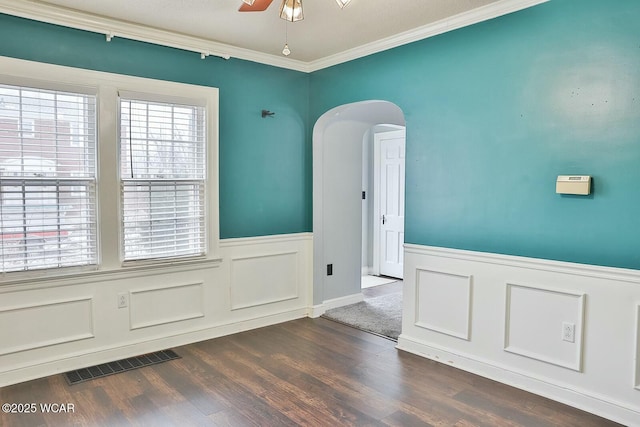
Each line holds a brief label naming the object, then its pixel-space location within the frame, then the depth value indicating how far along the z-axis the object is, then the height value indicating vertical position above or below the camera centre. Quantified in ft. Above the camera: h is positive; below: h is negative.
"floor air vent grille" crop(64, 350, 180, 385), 10.35 -4.34
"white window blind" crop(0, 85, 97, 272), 9.73 +0.24
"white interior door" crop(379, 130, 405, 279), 20.94 -0.50
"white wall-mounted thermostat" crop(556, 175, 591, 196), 8.77 +0.17
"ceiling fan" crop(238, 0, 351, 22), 7.46 +3.11
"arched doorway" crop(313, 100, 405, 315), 15.24 -0.21
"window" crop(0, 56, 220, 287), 9.84 +0.40
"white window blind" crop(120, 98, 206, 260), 11.35 +0.31
